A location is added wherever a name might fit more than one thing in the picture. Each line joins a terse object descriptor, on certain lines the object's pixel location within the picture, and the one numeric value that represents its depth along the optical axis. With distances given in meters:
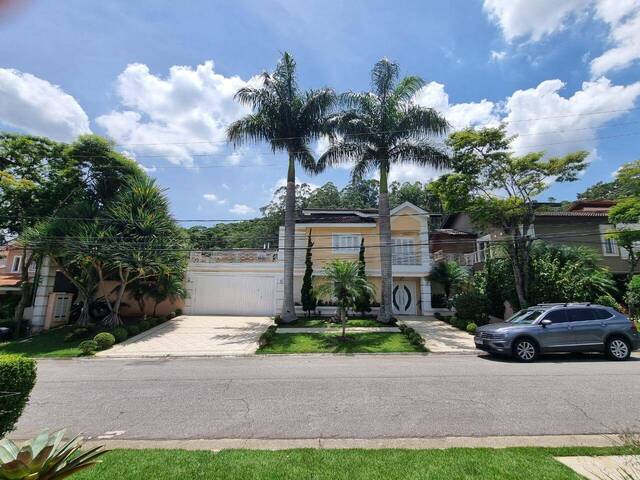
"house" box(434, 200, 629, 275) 21.39
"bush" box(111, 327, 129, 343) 15.41
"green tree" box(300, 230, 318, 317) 21.89
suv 10.83
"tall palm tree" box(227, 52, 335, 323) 19.19
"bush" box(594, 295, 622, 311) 15.04
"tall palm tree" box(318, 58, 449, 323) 18.86
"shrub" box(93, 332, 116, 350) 14.13
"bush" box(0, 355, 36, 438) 3.87
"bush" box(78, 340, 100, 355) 13.38
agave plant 2.41
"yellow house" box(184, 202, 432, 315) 23.28
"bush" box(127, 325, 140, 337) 16.69
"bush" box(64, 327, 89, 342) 15.95
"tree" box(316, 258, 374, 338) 14.91
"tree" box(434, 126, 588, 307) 16.62
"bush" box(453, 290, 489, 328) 17.84
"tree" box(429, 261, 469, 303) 22.00
